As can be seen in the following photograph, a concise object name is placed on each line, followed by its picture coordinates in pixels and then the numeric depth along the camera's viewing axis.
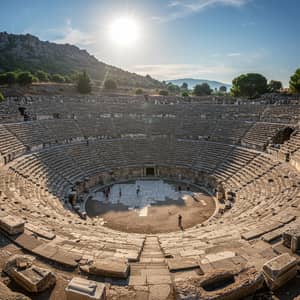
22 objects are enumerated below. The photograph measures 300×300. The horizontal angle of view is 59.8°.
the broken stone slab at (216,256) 6.56
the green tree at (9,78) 46.78
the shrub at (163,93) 53.22
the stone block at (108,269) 5.74
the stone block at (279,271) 5.18
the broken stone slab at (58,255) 6.28
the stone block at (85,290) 4.57
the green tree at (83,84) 46.91
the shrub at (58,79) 56.30
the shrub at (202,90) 57.91
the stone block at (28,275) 5.14
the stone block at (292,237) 6.56
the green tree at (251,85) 50.25
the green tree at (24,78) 46.12
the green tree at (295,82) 42.47
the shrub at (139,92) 53.01
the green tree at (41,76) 55.97
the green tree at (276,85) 61.44
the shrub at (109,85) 54.93
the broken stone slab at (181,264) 6.30
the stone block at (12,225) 7.39
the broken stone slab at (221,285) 4.71
